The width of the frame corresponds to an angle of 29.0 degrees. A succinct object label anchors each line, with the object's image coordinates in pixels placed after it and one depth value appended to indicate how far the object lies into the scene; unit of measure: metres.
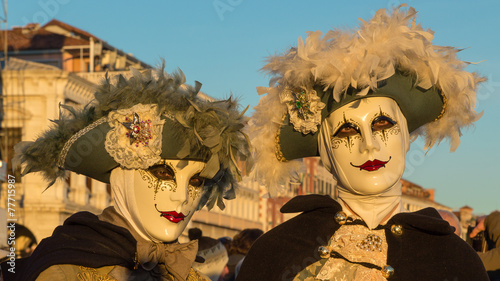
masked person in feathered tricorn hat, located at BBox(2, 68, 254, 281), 5.31
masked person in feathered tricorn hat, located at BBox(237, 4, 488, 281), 5.03
